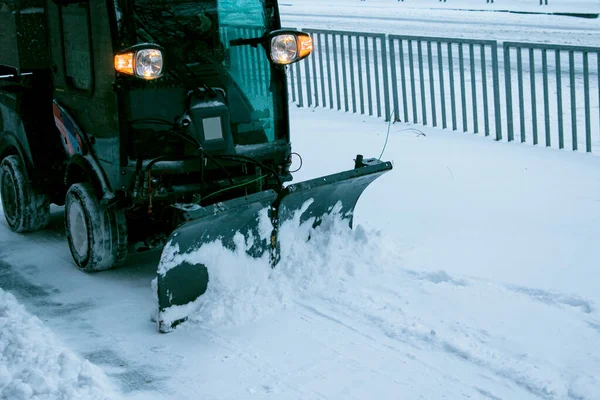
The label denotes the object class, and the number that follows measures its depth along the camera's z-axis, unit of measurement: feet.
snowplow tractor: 18.72
